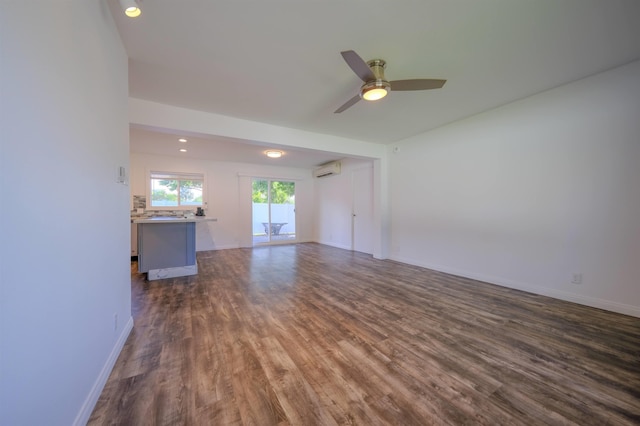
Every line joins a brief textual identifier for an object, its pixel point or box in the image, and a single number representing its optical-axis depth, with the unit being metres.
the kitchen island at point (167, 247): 3.64
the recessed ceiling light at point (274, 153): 5.13
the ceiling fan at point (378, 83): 2.10
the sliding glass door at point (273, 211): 7.11
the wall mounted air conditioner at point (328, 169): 6.55
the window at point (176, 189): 5.82
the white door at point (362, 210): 5.76
